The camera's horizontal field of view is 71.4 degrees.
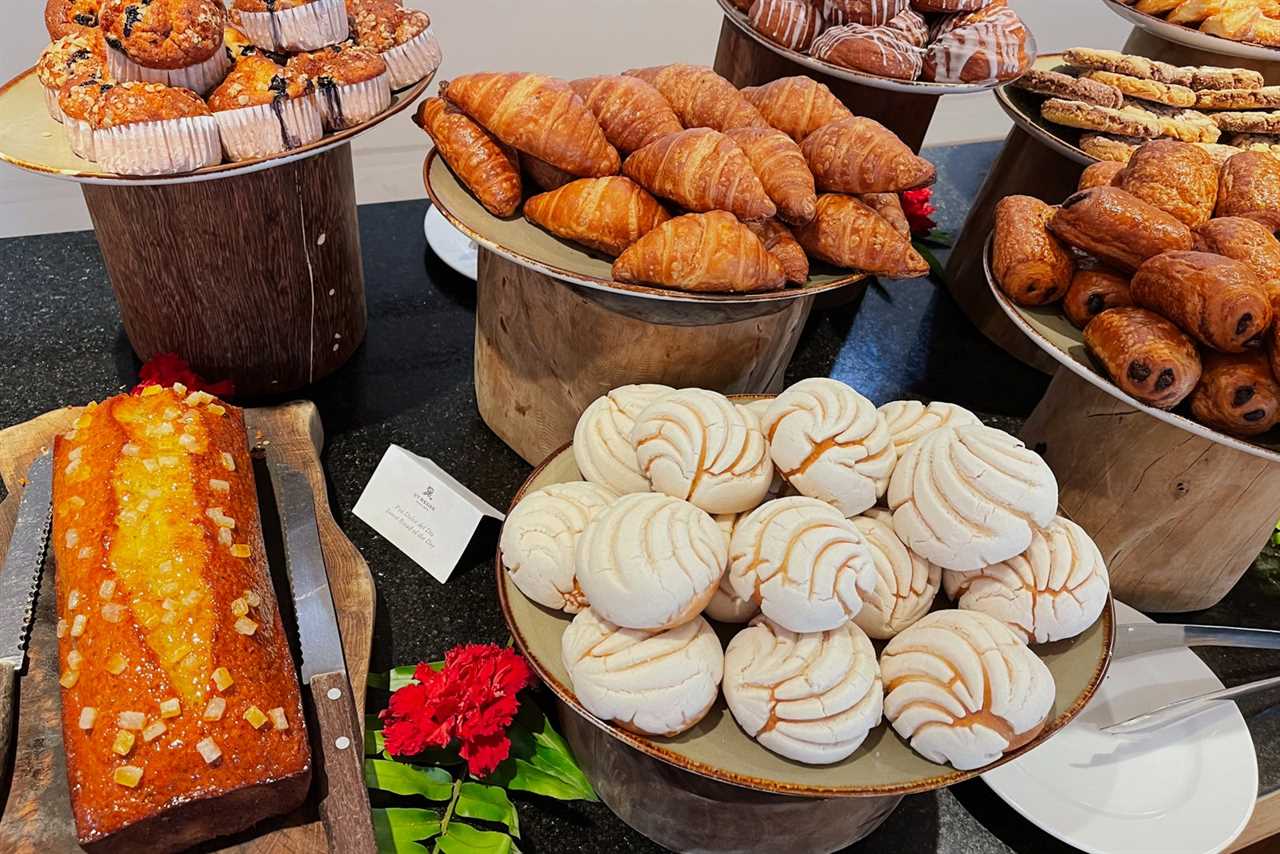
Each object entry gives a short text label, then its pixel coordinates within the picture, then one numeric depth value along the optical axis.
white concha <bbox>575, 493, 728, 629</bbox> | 0.85
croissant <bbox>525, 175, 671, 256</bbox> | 1.22
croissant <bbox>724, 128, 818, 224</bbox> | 1.24
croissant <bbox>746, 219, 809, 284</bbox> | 1.24
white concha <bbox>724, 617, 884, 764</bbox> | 0.84
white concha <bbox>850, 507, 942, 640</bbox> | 0.95
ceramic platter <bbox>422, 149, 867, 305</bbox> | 1.18
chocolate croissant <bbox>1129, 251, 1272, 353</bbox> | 1.12
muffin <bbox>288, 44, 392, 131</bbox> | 1.26
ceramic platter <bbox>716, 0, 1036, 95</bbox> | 1.57
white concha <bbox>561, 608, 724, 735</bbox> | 0.85
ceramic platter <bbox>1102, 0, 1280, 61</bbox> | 1.93
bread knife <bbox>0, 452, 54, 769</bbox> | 0.99
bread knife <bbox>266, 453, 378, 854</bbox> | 0.96
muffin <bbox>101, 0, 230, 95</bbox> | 1.19
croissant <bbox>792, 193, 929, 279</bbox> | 1.27
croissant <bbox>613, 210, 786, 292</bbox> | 1.16
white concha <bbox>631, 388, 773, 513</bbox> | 0.95
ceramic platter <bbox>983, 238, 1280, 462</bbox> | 1.14
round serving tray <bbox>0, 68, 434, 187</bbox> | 1.14
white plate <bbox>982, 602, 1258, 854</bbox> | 1.12
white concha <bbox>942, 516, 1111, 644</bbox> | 0.95
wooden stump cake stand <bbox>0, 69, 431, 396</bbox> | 1.25
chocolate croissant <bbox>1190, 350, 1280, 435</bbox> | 1.11
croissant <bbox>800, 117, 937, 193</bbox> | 1.28
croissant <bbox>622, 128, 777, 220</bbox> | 1.21
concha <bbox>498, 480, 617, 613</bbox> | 0.94
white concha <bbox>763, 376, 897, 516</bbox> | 0.96
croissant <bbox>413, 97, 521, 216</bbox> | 1.28
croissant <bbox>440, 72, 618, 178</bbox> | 1.25
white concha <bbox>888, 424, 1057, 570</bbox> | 0.92
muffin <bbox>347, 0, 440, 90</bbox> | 1.39
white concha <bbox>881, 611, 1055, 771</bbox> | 0.86
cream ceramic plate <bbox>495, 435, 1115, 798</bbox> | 0.86
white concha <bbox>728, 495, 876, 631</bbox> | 0.85
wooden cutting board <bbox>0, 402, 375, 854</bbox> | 0.93
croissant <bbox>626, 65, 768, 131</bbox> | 1.38
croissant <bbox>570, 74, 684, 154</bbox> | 1.32
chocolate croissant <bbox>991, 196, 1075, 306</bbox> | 1.29
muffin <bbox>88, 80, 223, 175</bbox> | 1.12
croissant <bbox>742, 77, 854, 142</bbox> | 1.38
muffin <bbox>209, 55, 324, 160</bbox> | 1.18
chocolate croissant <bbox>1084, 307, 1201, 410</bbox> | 1.13
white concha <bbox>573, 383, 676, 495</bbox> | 1.05
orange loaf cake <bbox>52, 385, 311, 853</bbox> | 0.90
